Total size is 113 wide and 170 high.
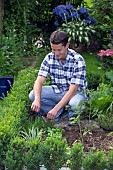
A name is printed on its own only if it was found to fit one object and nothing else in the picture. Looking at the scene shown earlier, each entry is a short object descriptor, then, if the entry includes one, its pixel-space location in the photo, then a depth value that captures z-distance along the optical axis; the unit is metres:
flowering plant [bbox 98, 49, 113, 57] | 5.56
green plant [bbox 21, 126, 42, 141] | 4.72
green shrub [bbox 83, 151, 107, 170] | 4.01
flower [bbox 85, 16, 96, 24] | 9.88
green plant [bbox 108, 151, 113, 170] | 4.04
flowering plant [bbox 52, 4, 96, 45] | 9.72
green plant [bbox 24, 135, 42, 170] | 4.06
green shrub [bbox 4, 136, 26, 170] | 4.07
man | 5.38
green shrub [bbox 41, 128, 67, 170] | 4.06
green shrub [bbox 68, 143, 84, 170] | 4.05
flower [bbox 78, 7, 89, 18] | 9.89
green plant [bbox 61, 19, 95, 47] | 9.69
